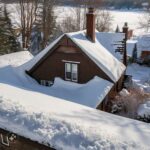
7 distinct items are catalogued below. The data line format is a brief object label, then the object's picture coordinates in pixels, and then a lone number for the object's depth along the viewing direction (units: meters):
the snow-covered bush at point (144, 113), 16.88
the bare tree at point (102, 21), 44.65
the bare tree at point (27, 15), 33.91
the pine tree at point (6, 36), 32.94
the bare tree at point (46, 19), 36.34
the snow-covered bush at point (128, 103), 18.17
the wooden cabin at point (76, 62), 18.06
